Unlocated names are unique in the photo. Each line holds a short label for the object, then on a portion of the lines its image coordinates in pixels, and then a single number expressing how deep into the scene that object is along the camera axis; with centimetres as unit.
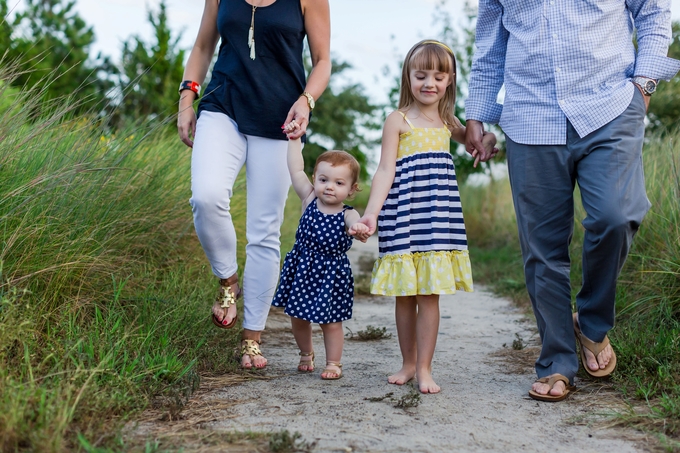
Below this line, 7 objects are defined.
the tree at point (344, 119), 2716
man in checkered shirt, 282
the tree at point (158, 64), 1410
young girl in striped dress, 301
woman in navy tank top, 323
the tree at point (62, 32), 1867
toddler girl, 320
